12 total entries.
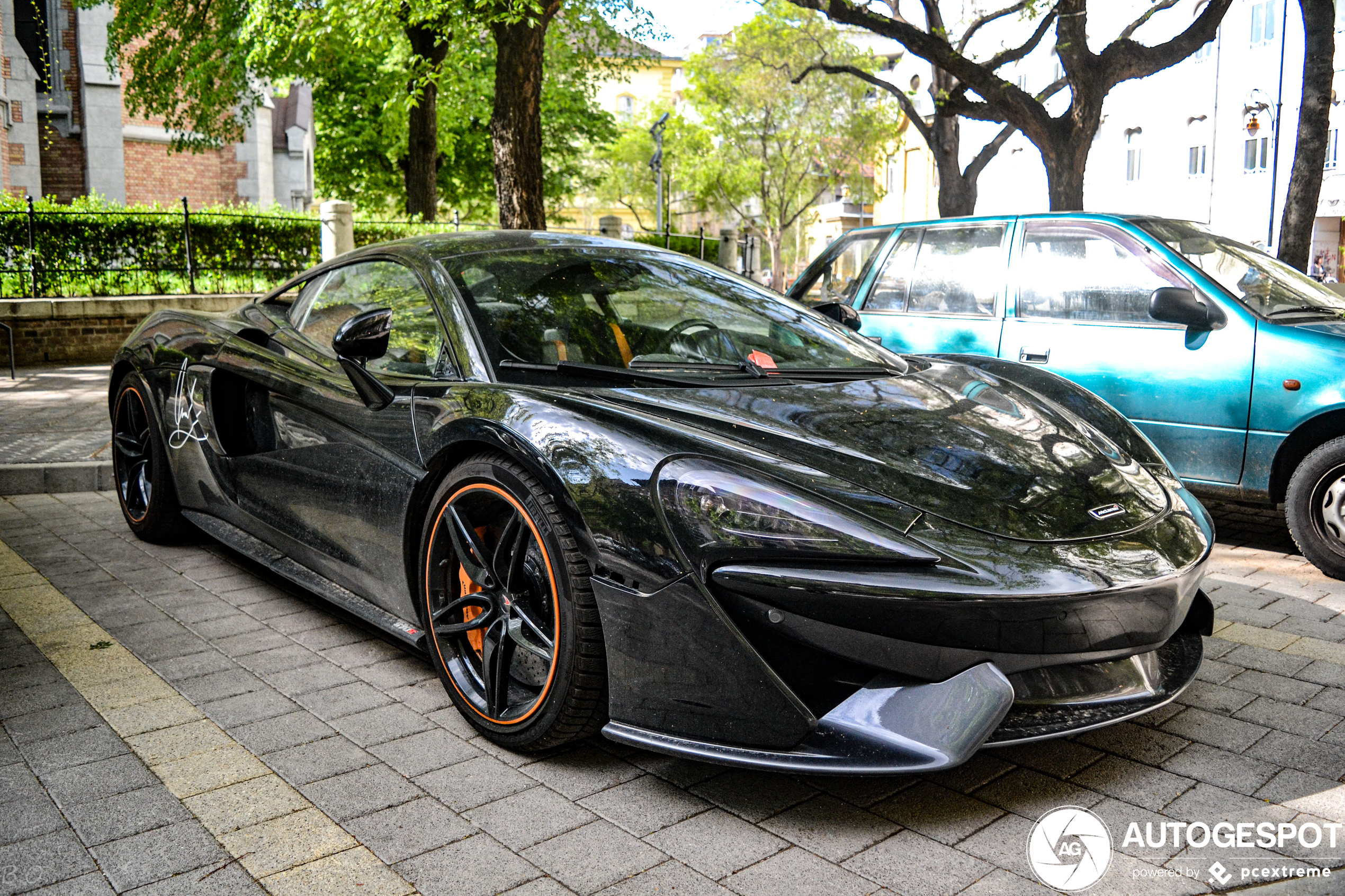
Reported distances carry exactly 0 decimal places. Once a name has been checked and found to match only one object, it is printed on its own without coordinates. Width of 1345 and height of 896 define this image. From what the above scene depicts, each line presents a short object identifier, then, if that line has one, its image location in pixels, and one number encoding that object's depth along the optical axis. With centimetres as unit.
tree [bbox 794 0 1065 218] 2030
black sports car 233
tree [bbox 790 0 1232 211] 1360
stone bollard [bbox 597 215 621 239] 2200
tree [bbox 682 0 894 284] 3462
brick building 2189
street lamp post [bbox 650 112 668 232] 3475
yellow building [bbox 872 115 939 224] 4841
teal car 473
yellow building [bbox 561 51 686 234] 9025
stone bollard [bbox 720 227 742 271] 2356
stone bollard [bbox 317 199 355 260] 1489
